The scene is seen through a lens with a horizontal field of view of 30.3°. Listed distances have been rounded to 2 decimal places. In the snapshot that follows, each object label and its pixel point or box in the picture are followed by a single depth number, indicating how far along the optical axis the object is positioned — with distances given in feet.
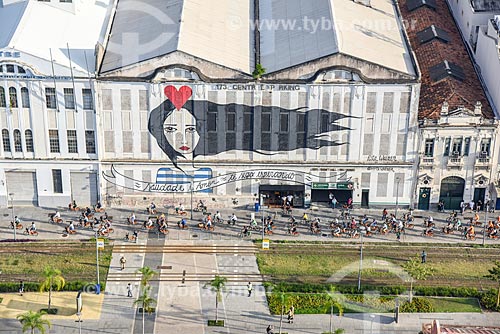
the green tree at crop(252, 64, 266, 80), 412.98
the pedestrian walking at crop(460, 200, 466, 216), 439.22
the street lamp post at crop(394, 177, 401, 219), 434.71
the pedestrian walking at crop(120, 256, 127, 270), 388.53
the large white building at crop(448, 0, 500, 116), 443.73
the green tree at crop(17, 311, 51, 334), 323.98
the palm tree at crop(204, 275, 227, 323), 351.25
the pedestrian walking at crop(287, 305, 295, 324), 351.67
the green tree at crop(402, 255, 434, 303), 365.61
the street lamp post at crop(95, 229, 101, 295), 368.27
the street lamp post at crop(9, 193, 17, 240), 413.10
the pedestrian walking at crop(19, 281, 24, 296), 367.66
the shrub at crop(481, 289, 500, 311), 363.35
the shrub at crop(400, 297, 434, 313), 360.28
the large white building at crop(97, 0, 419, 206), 414.62
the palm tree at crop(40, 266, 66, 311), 354.54
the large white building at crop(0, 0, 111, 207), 413.39
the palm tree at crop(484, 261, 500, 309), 362.33
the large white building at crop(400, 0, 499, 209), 424.05
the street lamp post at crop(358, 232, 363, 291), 376.48
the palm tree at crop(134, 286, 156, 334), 347.15
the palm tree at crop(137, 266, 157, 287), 356.01
